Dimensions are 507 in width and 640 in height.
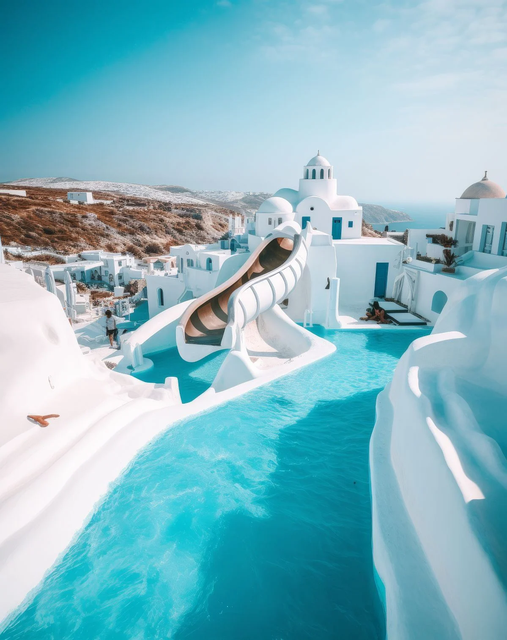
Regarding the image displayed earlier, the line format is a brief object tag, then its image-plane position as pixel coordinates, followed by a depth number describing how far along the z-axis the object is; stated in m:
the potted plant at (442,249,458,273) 14.78
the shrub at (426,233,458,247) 16.89
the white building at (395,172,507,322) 14.34
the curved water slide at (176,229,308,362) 12.26
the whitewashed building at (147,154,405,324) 16.50
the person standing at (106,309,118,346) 15.84
